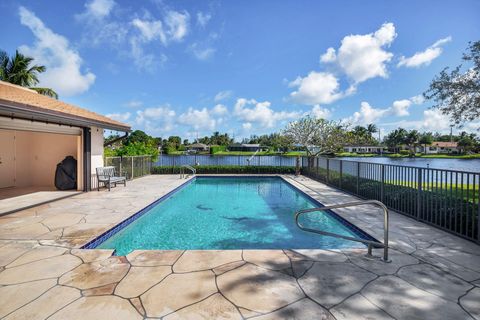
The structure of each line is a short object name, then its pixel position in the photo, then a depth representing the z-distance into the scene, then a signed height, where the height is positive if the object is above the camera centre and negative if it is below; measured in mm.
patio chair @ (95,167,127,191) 8848 -839
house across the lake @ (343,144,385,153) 63794 +1721
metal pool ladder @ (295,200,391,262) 2955 -1090
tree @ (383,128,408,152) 60775 +4619
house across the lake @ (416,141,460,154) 63303 +2164
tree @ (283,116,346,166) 16422 +1572
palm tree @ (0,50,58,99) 16469 +6331
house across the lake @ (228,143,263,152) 67250 +2299
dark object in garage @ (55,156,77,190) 8703 -730
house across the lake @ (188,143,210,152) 69712 +2636
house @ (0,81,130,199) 6254 +497
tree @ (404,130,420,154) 58750 +4525
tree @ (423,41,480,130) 7004 +2103
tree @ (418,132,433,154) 59097 +4282
